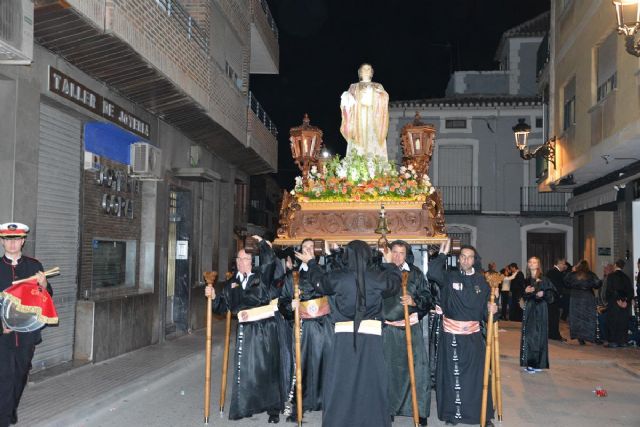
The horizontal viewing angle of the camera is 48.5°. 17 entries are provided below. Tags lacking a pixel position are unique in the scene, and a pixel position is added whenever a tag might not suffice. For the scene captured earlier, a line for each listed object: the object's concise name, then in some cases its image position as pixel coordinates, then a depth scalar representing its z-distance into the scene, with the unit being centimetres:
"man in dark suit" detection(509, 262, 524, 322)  2231
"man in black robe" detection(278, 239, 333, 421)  846
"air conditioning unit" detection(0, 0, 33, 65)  779
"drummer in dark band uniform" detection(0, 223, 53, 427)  713
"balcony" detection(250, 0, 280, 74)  2217
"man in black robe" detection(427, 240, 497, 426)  811
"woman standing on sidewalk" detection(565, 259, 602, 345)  1602
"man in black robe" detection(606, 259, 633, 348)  1538
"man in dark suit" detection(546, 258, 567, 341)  1716
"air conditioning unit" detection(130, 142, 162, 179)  1348
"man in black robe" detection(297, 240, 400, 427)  720
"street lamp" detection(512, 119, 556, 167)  1848
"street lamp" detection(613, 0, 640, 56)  908
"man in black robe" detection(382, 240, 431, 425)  827
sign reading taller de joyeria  1039
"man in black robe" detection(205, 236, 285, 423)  812
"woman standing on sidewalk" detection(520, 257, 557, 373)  1202
